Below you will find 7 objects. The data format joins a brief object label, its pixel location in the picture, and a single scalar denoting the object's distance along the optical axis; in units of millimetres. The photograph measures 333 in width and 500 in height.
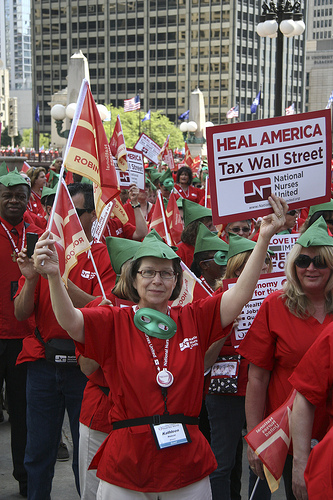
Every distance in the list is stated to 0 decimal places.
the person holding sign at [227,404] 3811
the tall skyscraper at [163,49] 95250
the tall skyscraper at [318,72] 111625
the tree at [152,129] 68312
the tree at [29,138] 97288
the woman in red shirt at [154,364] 2803
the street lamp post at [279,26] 12059
